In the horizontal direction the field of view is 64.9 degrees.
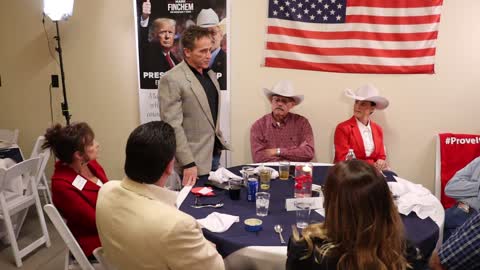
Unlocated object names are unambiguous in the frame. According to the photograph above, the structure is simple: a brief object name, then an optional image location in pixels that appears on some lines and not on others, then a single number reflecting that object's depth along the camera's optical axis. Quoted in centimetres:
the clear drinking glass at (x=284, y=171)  227
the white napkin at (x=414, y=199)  174
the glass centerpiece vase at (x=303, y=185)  196
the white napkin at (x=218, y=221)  160
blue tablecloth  150
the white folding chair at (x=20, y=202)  258
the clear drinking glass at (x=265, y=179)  208
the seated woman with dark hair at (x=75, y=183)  177
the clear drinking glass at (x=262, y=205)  175
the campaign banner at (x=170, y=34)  334
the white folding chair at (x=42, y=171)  316
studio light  323
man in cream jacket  113
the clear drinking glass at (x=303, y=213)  164
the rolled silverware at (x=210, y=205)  185
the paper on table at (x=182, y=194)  190
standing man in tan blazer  234
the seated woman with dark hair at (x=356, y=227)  106
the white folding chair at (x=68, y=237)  148
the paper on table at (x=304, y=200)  179
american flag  308
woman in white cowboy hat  293
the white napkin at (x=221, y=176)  218
